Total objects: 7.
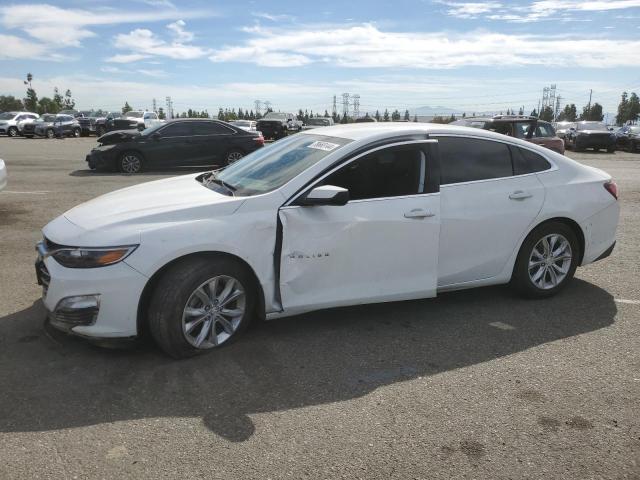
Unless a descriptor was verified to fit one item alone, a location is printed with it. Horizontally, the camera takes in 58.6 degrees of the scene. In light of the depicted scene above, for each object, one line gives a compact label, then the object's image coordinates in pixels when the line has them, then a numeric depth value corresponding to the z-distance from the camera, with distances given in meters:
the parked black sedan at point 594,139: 27.69
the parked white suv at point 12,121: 36.56
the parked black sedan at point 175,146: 14.96
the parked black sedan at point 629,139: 29.08
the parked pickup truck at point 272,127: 32.88
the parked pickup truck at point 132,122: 32.09
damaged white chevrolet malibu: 3.71
